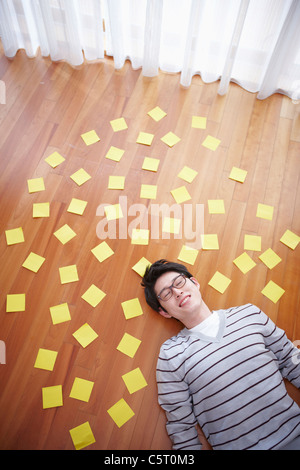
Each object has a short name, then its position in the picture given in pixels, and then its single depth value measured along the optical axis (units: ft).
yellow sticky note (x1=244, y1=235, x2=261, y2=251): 6.43
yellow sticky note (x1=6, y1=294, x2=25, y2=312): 5.98
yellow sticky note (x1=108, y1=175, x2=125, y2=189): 6.94
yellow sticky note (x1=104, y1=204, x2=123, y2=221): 6.69
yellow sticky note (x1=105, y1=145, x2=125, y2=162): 7.21
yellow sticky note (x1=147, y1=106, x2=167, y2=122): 7.68
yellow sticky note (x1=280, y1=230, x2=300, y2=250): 6.43
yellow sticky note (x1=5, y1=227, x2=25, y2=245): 6.52
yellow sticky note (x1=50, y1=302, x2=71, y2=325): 5.89
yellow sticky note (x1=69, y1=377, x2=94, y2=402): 5.36
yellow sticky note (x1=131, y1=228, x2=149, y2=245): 6.48
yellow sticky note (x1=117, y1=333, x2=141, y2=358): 5.65
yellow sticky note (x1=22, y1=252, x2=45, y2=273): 6.28
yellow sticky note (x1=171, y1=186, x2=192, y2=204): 6.81
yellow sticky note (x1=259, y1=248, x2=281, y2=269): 6.29
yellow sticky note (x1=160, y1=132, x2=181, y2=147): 7.38
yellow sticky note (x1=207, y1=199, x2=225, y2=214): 6.73
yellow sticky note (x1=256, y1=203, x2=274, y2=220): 6.70
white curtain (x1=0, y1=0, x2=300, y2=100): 6.88
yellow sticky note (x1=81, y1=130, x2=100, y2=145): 7.41
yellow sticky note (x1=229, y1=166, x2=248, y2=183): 7.02
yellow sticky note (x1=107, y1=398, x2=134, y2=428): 5.20
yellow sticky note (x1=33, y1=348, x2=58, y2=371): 5.57
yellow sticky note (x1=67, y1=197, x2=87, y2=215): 6.74
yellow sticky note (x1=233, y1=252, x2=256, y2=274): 6.26
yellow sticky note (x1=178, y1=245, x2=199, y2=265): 6.29
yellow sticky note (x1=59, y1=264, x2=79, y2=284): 6.18
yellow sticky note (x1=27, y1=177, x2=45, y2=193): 6.97
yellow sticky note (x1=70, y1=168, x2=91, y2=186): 7.00
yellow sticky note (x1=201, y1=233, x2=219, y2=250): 6.42
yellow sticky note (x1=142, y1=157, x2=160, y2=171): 7.10
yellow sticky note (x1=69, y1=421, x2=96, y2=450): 5.07
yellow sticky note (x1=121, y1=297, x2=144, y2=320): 5.90
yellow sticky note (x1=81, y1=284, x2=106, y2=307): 6.02
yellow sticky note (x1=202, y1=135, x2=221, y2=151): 7.37
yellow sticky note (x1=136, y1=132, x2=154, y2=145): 7.37
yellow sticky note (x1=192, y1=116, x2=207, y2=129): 7.59
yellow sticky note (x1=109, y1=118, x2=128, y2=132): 7.57
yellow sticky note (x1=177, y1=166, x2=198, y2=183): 7.02
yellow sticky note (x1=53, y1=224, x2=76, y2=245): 6.52
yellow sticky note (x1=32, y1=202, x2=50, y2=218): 6.74
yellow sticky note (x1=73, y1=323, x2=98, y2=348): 5.73
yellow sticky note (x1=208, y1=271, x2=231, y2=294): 6.10
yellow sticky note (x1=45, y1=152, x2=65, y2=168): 7.19
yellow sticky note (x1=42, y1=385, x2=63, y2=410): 5.32
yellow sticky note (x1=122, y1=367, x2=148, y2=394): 5.40
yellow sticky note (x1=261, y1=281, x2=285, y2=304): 6.02
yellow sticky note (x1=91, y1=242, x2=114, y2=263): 6.35
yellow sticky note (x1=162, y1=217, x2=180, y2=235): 6.56
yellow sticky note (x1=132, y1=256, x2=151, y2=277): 6.20
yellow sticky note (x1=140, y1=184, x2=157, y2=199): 6.84
